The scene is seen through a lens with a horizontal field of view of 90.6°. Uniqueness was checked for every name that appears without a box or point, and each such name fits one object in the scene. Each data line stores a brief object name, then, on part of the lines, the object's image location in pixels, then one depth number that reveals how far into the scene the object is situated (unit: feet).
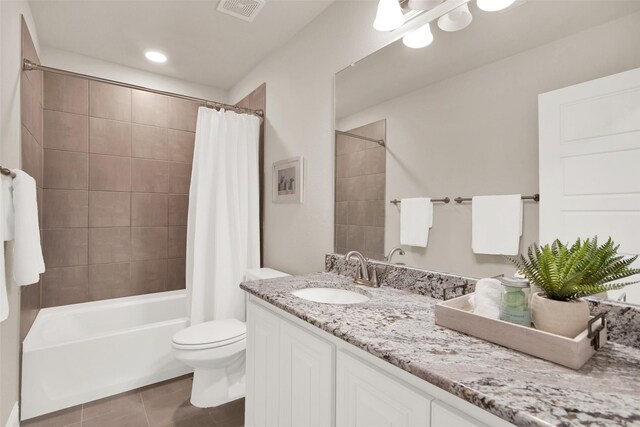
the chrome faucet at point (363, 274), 5.11
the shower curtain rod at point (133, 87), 6.38
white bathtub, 6.27
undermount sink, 4.90
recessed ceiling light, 8.50
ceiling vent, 6.40
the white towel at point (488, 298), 3.05
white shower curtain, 7.43
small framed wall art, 7.28
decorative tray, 2.33
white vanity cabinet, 2.39
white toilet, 6.01
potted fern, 2.51
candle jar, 2.76
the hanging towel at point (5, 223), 3.99
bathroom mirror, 3.19
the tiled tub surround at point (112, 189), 8.35
